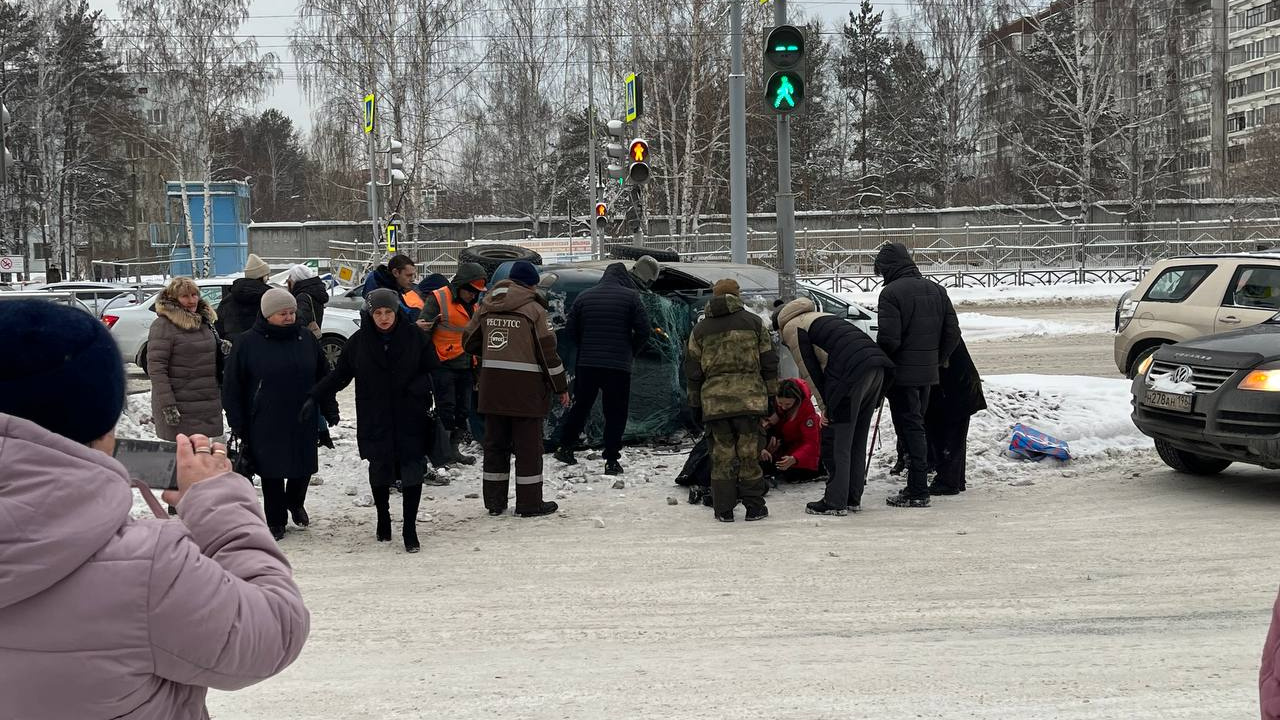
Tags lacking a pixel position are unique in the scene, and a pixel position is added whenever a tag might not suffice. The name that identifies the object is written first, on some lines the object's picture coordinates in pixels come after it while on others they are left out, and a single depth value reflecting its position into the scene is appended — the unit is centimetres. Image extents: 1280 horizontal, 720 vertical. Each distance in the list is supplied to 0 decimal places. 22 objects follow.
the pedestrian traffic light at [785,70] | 1070
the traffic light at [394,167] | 2998
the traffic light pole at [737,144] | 1620
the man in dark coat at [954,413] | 957
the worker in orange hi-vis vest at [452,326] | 1050
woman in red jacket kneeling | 980
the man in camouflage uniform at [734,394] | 862
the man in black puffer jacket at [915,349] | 912
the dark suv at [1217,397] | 873
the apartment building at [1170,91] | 4947
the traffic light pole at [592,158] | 2995
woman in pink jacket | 177
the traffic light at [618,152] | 2176
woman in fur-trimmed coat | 878
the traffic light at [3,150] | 1208
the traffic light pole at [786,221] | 1080
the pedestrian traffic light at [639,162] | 1798
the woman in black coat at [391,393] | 798
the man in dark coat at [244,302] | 1026
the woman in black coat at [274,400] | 821
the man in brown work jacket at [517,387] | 900
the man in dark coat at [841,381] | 878
